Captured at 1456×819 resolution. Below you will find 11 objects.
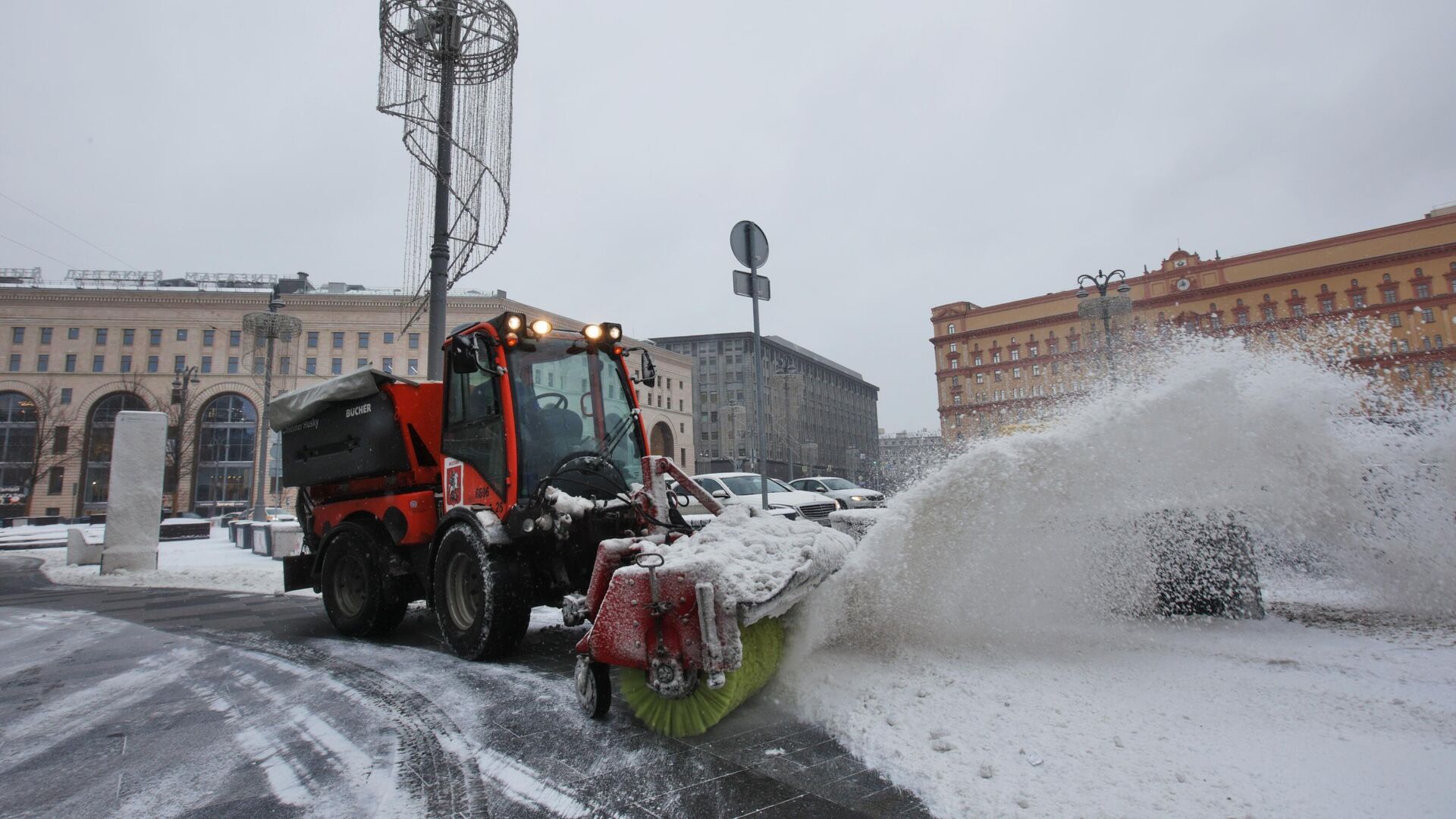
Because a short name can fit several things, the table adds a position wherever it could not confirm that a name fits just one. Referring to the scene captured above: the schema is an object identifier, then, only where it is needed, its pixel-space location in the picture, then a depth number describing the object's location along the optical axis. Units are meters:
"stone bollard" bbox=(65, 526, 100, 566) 15.97
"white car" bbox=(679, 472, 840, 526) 13.91
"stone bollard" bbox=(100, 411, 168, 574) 13.53
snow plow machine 3.13
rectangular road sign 7.16
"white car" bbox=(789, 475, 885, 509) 17.08
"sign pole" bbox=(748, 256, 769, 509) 6.78
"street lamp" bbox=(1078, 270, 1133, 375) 18.33
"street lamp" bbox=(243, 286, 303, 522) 25.95
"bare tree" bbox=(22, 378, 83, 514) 59.34
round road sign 7.29
